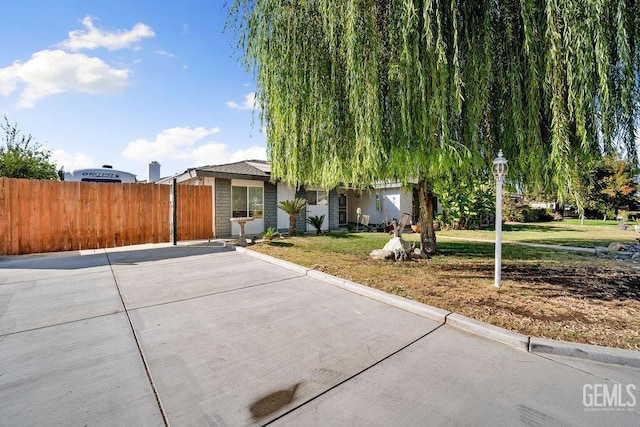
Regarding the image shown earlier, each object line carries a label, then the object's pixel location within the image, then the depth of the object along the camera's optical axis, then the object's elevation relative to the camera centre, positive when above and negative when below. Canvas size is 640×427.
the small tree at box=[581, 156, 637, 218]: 22.77 +1.61
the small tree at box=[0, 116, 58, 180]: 13.92 +3.11
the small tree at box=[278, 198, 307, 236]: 11.80 +0.11
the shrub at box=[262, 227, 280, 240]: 10.58 -0.90
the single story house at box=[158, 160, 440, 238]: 11.53 +0.61
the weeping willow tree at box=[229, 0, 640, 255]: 3.64 +2.07
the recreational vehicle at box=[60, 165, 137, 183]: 10.84 +1.52
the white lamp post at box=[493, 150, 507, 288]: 4.38 +0.34
